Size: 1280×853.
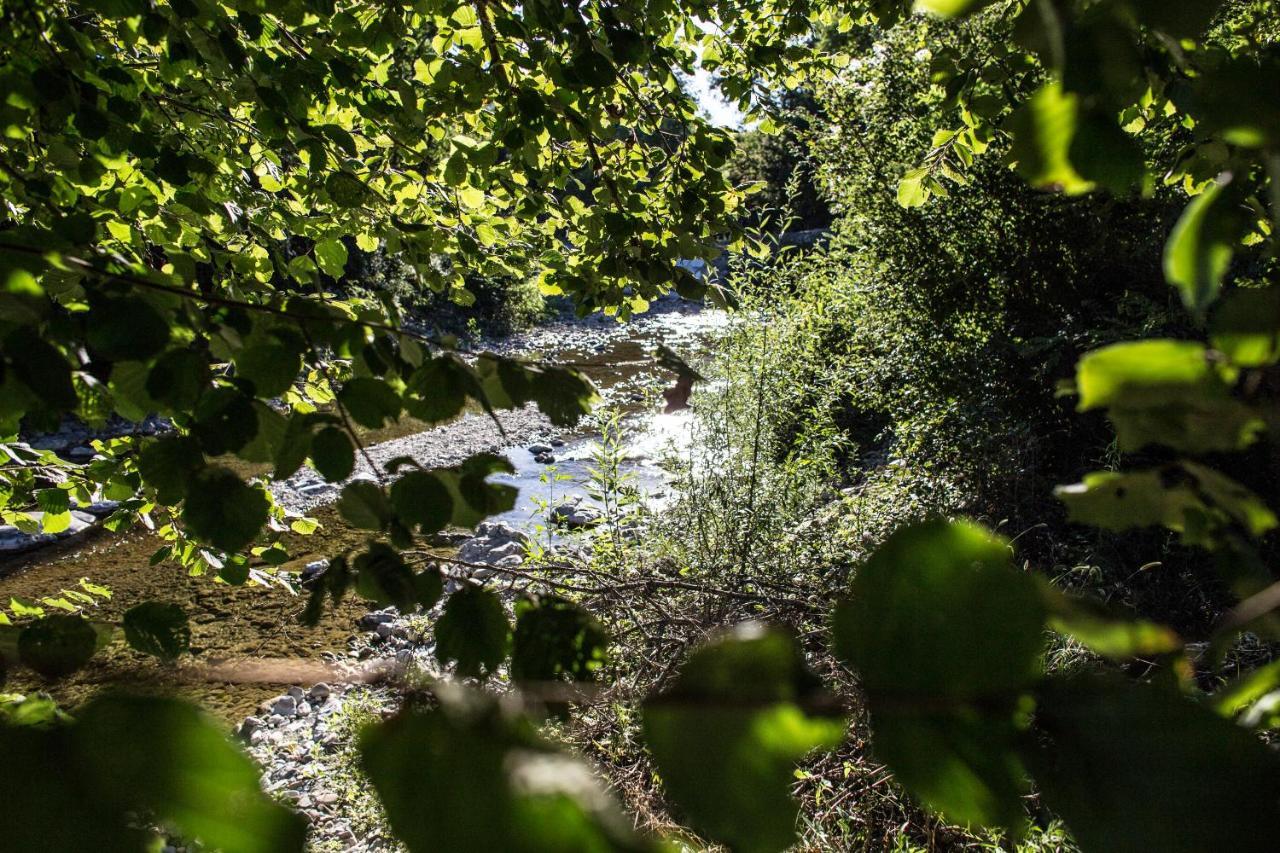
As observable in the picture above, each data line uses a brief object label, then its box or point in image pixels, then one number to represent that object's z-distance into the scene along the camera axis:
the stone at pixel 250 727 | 4.39
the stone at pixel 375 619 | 5.53
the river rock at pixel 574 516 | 4.58
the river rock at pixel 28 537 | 6.35
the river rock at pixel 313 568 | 5.91
